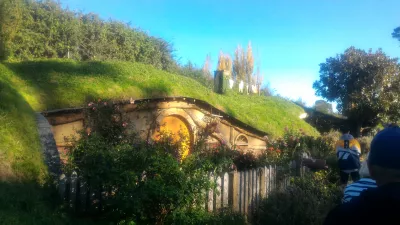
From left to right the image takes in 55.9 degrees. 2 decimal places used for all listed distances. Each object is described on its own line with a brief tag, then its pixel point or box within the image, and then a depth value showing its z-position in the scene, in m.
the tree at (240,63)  36.66
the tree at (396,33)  13.30
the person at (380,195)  1.70
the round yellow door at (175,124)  11.60
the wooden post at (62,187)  5.89
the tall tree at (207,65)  37.46
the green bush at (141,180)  5.13
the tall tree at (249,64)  36.62
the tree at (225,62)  36.29
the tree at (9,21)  13.70
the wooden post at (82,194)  6.10
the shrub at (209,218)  5.41
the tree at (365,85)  24.30
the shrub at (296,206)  5.35
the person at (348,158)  9.12
